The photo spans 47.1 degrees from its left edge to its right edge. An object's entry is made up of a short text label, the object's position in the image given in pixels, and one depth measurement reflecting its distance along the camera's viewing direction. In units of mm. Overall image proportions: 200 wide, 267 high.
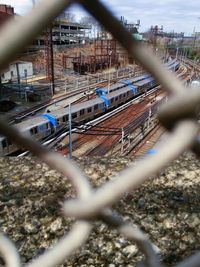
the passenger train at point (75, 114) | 9008
